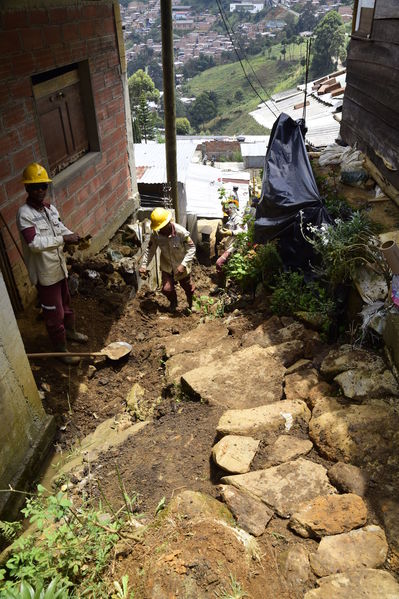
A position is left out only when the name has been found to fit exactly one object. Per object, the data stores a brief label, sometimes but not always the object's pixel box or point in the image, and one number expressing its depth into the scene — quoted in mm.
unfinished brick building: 4559
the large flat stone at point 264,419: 3147
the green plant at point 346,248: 4113
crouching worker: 7277
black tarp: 5301
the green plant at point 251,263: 5602
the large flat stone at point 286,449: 2920
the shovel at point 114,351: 4743
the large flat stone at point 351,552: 2184
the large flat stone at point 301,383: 3572
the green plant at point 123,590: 2162
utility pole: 7300
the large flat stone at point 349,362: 3537
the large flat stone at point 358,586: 2004
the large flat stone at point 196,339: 4926
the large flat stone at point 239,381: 3659
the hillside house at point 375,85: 6025
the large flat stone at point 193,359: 4353
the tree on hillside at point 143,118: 38375
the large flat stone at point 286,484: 2586
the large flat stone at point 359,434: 2787
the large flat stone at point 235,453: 2865
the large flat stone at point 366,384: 3285
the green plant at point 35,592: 2082
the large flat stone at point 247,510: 2449
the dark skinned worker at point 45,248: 4016
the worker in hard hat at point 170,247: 5699
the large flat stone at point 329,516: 2371
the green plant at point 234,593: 2055
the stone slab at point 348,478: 2588
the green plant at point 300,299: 4520
